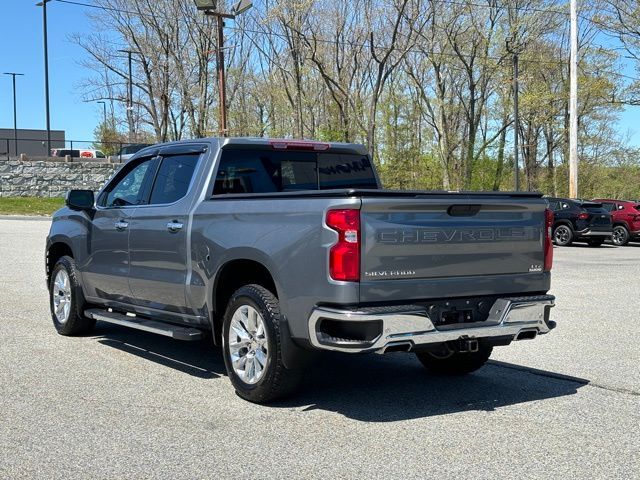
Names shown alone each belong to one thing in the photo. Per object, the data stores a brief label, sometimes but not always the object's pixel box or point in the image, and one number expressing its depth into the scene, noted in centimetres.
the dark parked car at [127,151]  4200
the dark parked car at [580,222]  2497
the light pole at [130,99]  4280
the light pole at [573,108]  2811
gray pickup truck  502
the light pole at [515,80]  3828
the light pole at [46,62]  4100
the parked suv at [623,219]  2645
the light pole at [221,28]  2200
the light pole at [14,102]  7722
